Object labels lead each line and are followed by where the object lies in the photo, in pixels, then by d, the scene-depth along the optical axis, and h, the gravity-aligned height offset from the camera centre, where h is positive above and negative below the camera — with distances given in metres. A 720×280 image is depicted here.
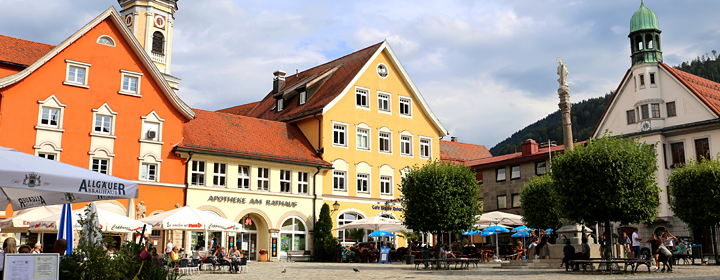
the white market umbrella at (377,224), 33.38 +0.61
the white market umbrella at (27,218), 20.89 +0.70
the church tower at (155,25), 57.47 +19.86
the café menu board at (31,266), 8.06 -0.37
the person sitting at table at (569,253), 21.14 -0.65
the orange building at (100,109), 28.20 +6.22
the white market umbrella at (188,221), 22.22 +0.59
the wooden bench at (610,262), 18.88 -0.87
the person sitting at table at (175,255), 20.45 -0.59
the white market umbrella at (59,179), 7.74 +0.79
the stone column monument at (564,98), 26.40 +5.87
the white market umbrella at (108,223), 20.06 +0.49
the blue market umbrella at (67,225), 13.52 +0.30
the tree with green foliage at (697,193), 27.78 +1.80
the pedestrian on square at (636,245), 29.61 -0.56
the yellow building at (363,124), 38.69 +7.34
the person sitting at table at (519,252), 31.73 -0.92
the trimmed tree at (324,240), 35.66 -0.23
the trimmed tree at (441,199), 26.66 +1.56
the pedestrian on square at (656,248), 21.70 -0.55
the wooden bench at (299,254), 35.06 -1.01
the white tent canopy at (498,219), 34.09 +0.84
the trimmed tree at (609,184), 20.94 +1.70
